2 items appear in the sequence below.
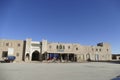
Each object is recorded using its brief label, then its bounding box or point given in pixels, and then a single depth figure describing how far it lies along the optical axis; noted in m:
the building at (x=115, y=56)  47.66
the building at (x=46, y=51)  29.16
